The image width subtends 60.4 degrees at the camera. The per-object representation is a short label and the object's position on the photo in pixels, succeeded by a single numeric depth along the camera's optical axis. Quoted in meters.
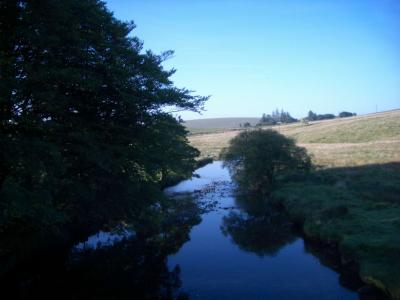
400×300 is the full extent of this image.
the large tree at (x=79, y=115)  13.11
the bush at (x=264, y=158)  45.00
